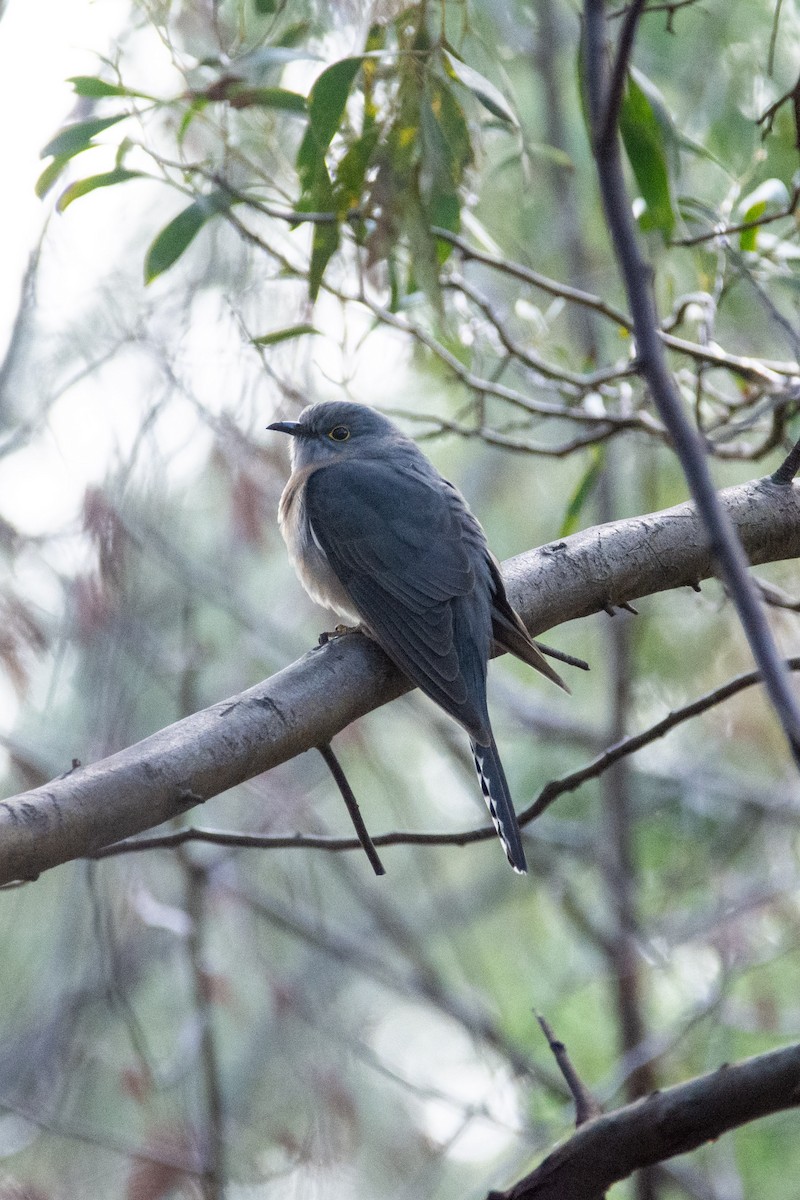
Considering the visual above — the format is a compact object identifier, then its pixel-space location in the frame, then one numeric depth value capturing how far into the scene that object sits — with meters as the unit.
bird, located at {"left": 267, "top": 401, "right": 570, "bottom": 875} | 6.83
